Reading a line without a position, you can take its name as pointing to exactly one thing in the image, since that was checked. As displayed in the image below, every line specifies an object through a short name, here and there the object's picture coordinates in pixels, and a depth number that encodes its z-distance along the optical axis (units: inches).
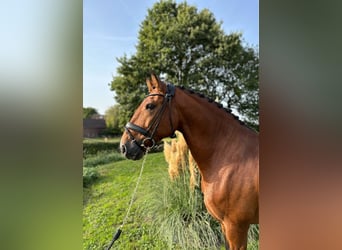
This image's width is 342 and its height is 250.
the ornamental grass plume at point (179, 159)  85.3
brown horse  73.8
